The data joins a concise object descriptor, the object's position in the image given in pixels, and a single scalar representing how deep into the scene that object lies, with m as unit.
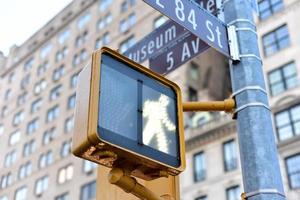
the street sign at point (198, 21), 4.29
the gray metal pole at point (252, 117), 3.66
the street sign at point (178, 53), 4.91
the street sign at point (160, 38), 5.22
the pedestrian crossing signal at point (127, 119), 2.86
